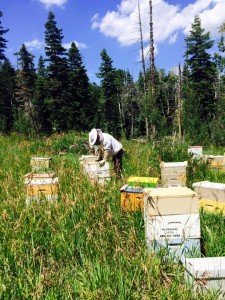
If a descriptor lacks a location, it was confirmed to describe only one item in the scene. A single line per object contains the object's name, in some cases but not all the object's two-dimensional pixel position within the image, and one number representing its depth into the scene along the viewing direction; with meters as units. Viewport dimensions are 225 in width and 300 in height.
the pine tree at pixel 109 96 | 34.63
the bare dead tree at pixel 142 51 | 22.82
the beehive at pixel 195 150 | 8.28
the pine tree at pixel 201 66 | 29.30
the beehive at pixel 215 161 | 7.44
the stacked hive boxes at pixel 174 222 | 2.86
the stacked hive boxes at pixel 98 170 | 5.08
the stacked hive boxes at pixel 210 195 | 4.18
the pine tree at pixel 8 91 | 29.19
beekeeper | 6.04
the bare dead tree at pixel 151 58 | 19.11
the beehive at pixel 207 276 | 2.20
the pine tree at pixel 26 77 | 32.82
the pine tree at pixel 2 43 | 26.47
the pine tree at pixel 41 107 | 34.31
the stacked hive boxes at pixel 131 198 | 3.85
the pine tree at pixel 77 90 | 32.25
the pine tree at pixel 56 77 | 29.30
